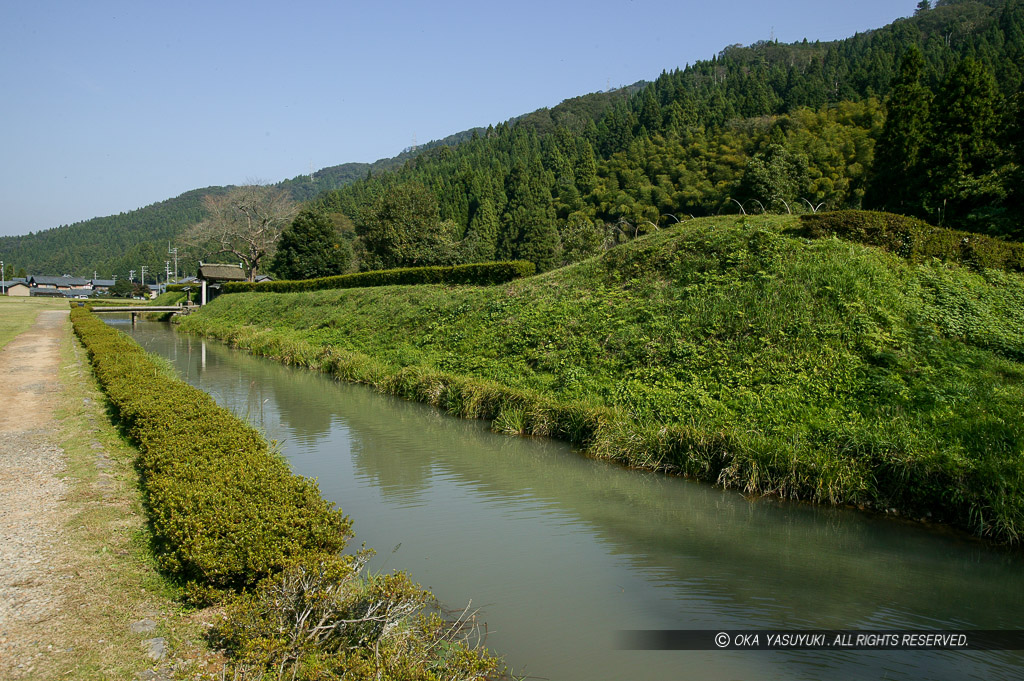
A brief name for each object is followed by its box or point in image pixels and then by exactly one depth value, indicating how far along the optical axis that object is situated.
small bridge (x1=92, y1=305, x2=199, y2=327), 40.17
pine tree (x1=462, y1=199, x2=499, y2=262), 44.88
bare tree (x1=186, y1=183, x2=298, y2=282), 55.62
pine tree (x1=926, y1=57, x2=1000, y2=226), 25.11
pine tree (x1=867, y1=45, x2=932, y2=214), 27.38
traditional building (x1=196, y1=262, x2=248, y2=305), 48.19
